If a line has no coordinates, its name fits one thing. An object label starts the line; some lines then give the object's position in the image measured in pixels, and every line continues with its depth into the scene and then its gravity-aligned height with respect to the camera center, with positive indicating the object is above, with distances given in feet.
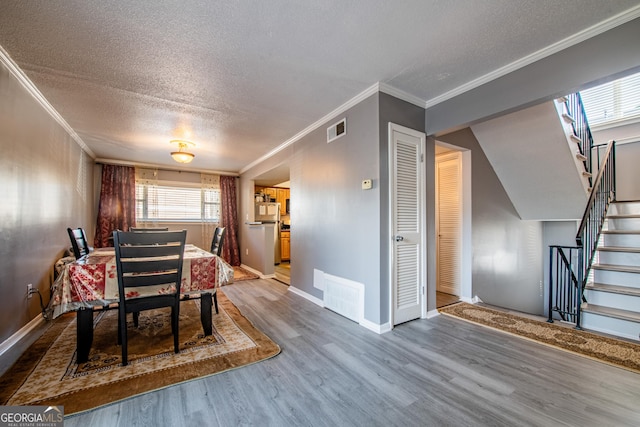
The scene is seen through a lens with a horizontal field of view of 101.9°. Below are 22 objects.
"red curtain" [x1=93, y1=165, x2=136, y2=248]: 18.04 +1.08
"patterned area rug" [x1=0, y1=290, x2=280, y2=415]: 5.49 -3.79
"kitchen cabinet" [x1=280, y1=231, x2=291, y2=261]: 23.76 -2.61
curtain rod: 18.29 +3.89
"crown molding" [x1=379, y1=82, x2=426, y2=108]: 8.89 +4.39
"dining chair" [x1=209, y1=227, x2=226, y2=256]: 10.90 -1.05
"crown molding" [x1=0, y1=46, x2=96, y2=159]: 7.27 +4.35
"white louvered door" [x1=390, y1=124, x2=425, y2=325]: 9.14 -0.20
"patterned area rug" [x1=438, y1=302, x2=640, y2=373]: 6.84 -3.79
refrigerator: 22.53 +0.14
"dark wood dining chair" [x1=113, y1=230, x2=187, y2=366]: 6.52 -1.52
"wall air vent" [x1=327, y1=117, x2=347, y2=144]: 10.36 +3.58
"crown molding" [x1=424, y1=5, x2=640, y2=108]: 5.76 +4.36
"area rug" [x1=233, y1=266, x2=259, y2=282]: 17.12 -4.05
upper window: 14.12 +6.53
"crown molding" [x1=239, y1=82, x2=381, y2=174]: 9.03 +4.28
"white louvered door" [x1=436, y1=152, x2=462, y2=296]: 12.84 -0.34
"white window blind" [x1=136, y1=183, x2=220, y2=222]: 19.52 +1.09
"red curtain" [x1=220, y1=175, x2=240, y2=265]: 22.07 -0.15
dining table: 6.39 -1.87
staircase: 8.43 -2.50
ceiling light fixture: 13.88 +3.45
